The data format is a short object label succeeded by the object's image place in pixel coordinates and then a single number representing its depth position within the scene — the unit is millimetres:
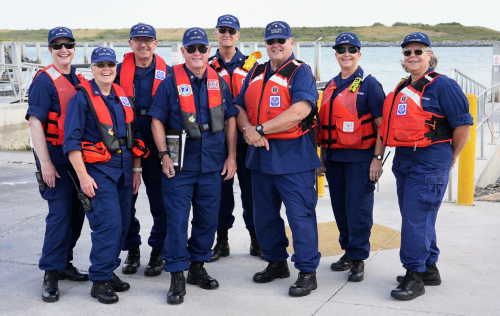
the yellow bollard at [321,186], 6791
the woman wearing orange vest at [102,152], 3752
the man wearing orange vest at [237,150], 4645
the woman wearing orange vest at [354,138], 4172
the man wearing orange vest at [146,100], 4309
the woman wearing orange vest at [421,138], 3771
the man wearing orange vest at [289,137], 3957
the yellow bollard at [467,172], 6059
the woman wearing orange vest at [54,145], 3867
